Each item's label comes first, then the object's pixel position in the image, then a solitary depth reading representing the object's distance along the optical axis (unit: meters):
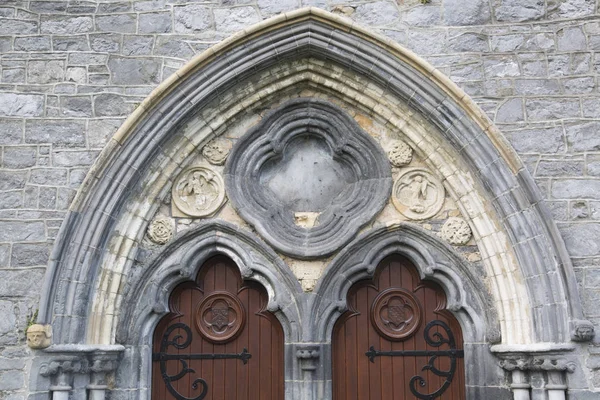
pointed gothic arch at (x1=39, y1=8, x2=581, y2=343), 5.40
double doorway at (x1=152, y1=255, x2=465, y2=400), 5.86
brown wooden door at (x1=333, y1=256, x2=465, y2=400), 5.83
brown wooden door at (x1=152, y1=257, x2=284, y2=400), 5.90
